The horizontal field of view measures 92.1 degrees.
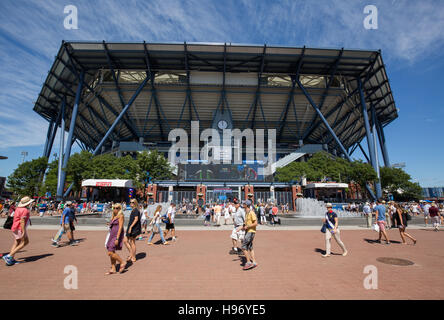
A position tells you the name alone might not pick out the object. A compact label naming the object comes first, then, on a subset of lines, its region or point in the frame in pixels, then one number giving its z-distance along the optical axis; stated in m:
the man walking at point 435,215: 12.70
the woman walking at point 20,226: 5.99
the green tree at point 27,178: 37.09
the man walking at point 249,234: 5.63
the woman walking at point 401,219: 8.81
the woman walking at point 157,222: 8.79
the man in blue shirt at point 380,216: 8.99
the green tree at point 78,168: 30.78
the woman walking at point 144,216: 10.73
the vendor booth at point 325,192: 29.09
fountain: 21.06
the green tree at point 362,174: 31.05
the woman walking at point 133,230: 6.30
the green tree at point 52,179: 35.75
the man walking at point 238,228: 7.11
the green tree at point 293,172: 34.03
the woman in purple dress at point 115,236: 5.16
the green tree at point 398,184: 42.00
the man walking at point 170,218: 9.31
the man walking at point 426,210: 15.54
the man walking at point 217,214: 15.96
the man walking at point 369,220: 13.98
